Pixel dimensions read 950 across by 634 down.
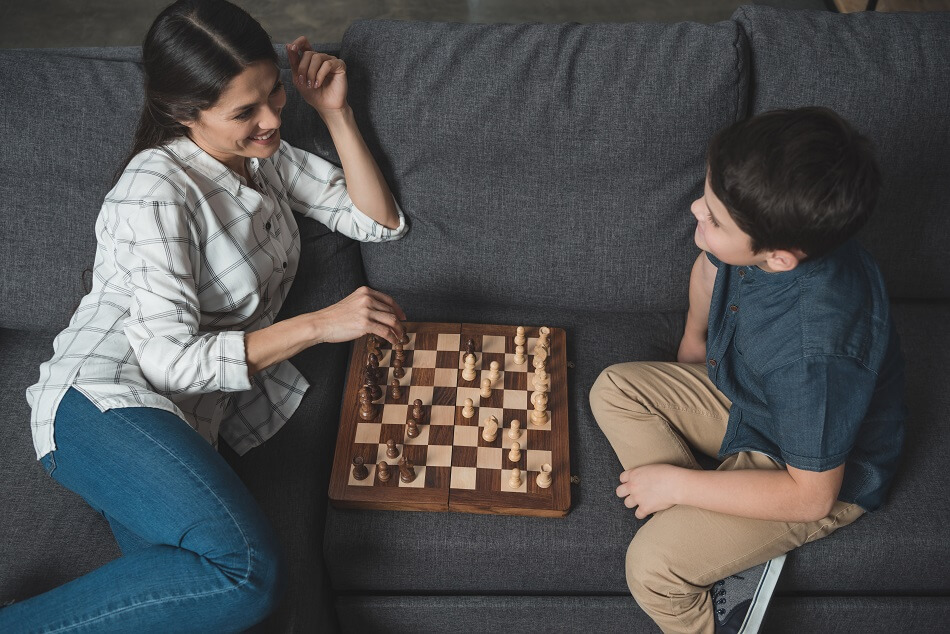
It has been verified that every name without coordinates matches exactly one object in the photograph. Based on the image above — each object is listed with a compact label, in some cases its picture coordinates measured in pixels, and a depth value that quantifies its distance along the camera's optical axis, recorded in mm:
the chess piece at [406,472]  1548
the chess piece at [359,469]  1549
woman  1348
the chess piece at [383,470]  1546
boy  1201
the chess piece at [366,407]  1659
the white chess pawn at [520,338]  1807
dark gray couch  1549
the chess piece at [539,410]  1680
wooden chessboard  1544
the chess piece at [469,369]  1745
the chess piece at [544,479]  1557
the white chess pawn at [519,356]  1795
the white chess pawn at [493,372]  1743
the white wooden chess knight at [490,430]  1630
